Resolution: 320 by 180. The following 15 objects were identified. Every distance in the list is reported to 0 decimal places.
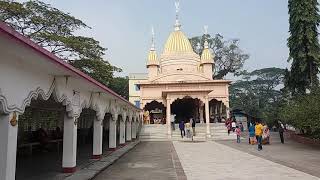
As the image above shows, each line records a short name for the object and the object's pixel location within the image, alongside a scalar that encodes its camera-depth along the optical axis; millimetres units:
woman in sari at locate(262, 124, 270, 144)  14051
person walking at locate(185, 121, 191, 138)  18697
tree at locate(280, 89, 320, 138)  11527
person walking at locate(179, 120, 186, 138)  19209
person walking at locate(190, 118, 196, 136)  18995
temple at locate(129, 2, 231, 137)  25739
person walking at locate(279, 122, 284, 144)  14780
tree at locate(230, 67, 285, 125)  43995
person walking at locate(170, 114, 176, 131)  21356
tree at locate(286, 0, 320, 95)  15357
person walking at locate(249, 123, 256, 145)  14514
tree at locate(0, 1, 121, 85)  15696
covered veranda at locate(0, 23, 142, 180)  3927
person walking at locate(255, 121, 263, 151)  11934
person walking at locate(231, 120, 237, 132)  20188
